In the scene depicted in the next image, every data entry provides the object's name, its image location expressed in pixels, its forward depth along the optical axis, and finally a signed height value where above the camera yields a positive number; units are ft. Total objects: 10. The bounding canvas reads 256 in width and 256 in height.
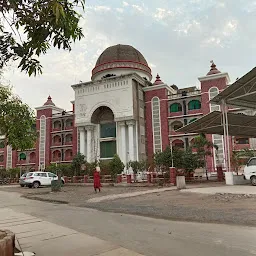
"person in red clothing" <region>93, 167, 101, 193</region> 58.39 -2.47
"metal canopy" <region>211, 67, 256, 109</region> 55.38 +14.50
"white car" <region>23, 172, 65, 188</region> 84.07 -3.01
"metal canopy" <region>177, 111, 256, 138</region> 67.72 +9.74
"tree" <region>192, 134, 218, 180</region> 86.38 +5.51
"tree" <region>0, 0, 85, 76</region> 12.23 +6.01
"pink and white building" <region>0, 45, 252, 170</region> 116.98 +23.73
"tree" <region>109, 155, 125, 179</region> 97.96 +0.00
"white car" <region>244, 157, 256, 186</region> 56.39 -1.49
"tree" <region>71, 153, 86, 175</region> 108.06 +1.46
